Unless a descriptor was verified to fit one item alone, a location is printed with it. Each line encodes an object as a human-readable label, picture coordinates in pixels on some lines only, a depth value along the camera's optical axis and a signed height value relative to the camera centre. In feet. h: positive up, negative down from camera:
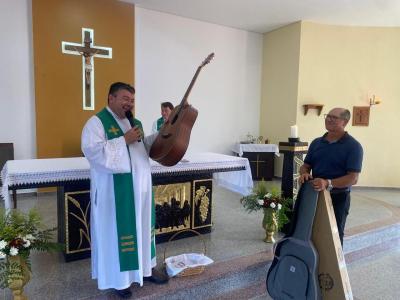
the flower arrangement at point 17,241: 6.14 -2.56
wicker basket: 8.05 -4.02
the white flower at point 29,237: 6.35 -2.49
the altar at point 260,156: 21.42 -2.49
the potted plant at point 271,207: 10.36 -2.91
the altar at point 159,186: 8.31 -2.24
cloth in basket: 8.03 -3.90
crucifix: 15.79 +3.39
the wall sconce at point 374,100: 20.50 +1.48
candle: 11.54 -0.40
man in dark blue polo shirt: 7.50 -1.02
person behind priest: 12.97 +0.43
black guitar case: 7.04 -3.28
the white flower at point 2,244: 5.96 -2.48
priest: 6.46 -1.69
